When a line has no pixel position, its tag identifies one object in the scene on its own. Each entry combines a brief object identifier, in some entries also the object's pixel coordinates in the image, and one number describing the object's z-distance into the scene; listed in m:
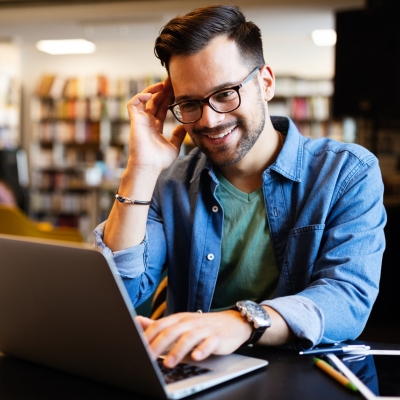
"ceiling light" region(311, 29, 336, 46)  6.86
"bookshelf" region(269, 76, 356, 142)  7.91
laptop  0.71
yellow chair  2.79
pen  0.95
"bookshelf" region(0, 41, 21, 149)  8.71
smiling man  1.24
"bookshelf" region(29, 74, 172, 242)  8.59
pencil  0.77
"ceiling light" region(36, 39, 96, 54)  8.04
